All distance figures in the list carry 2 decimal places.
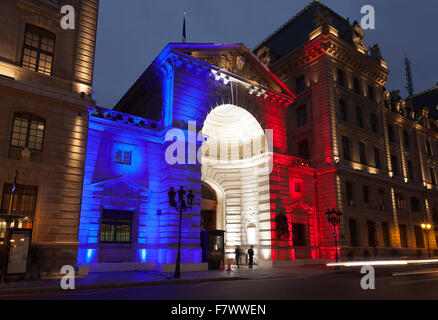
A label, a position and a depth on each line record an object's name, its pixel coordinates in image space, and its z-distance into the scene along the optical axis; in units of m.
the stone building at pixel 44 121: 17.62
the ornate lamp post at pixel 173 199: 19.58
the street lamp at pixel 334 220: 27.59
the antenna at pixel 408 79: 73.49
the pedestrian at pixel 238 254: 27.82
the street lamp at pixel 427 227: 39.98
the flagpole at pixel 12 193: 16.53
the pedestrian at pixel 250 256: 27.14
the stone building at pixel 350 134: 34.34
